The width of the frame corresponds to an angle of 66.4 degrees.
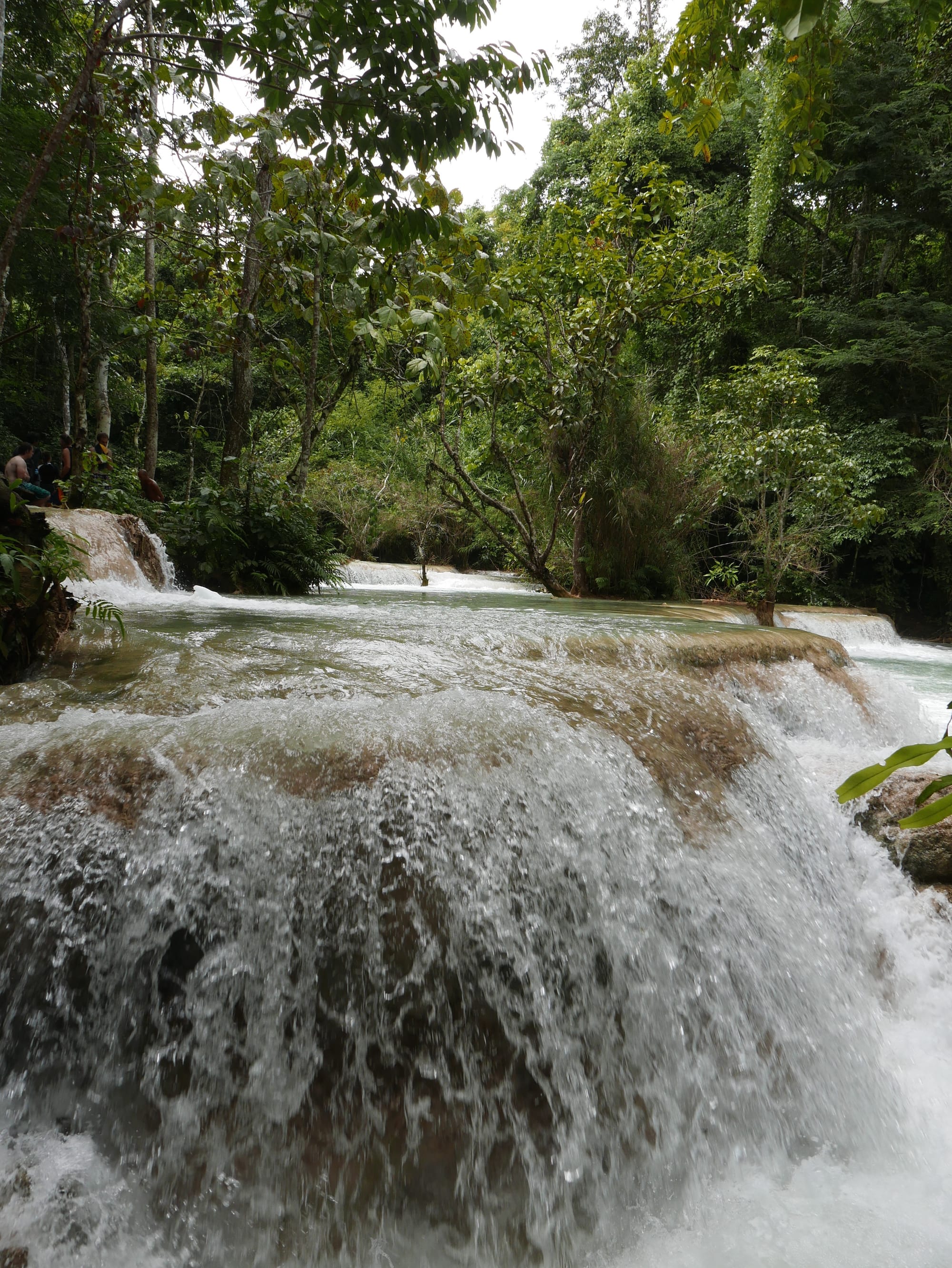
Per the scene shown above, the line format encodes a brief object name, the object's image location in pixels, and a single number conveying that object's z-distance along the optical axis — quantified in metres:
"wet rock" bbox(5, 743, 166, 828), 2.32
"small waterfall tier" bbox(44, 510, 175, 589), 6.33
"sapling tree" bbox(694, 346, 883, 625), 9.47
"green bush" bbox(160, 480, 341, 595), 8.12
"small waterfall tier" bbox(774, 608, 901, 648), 10.52
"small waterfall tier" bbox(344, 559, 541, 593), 14.12
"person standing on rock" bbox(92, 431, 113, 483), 9.09
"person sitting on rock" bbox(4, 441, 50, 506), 7.62
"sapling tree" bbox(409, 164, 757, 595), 9.77
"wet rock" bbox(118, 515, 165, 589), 7.13
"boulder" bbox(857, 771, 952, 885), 3.40
